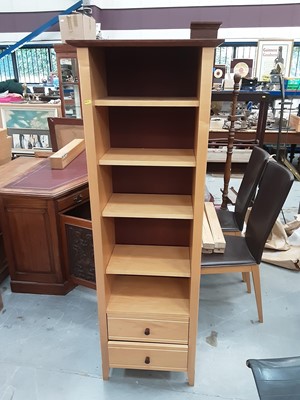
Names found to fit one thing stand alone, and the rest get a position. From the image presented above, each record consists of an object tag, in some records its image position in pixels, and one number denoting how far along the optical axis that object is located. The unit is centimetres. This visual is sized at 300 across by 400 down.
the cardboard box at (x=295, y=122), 463
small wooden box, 287
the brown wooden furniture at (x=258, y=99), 285
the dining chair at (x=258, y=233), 179
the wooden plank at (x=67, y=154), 258
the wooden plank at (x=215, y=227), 200
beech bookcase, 130
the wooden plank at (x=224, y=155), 487
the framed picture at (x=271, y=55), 585
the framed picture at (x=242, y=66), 516
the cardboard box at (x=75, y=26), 385
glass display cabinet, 404
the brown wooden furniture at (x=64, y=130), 317
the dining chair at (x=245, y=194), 230
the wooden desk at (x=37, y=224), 216
